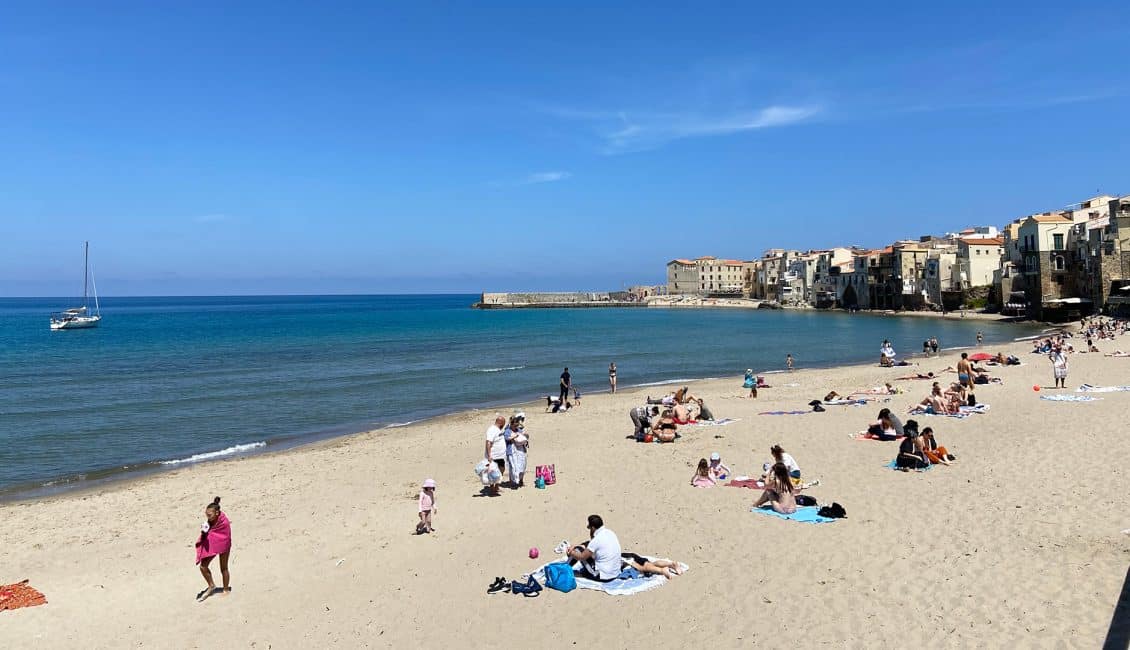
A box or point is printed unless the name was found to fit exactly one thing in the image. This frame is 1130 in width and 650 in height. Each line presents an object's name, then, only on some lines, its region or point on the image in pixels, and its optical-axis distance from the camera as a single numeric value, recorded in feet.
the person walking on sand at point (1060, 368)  72.14
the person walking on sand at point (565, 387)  78.89
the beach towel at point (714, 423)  61.39
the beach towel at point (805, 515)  32.99
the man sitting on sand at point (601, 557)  27.17
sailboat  274.98
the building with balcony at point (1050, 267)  220.23
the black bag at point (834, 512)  33.37
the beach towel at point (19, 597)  28.71
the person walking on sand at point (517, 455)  42.86
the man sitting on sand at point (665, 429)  54.95
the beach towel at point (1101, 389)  68.18
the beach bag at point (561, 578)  26.71
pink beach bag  43.62
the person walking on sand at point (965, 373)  66.49
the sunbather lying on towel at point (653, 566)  27.32
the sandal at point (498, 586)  27.17
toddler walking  35.45
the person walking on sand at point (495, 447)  42.50
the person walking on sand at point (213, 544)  28.71
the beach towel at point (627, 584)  26.19
